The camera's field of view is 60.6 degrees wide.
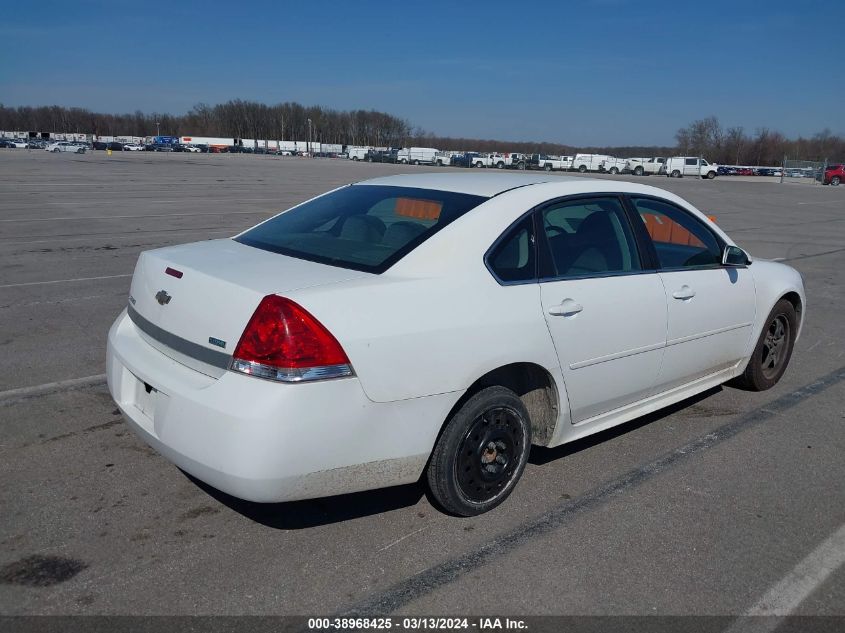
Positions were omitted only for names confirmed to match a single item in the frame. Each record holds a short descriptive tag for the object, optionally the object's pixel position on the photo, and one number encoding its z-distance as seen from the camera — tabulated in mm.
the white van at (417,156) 87188
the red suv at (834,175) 55844
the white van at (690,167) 60625
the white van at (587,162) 72812
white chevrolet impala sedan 2818
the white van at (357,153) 97625
